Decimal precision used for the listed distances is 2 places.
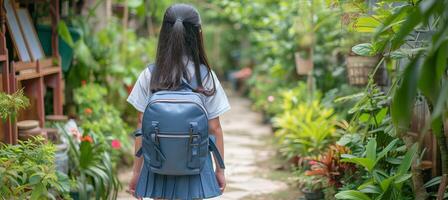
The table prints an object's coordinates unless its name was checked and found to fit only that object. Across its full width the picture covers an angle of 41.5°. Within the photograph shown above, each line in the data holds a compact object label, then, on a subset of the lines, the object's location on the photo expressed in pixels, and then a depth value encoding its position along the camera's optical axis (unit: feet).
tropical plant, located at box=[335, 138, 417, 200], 10.89
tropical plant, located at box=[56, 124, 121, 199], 13.52
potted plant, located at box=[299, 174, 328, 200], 14.65
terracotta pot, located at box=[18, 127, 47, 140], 13.15
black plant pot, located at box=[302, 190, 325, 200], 14.66
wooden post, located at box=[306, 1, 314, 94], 21.14
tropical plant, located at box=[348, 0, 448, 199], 6.15
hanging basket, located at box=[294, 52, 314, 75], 21.34
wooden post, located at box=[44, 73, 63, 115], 15.72
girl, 8.96
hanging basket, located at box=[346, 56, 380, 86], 16.05
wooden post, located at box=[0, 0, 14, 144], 11.94
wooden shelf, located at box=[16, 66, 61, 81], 13.35
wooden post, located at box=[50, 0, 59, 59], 15.57
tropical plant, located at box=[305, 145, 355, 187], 13.50
